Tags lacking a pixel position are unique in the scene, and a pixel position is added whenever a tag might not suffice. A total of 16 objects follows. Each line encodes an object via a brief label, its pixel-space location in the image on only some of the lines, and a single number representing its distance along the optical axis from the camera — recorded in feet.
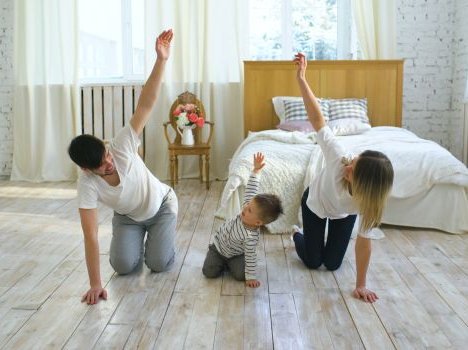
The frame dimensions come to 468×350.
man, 7.50
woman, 7.23
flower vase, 17.21
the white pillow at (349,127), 14.84
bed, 11.61
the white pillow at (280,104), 17.08
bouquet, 17.10
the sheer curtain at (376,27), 17.75
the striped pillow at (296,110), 16.33
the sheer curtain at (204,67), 18.34
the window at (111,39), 19.44
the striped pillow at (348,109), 16.31
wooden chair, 17.02
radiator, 19.08
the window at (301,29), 18.94
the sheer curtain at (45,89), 18.51
